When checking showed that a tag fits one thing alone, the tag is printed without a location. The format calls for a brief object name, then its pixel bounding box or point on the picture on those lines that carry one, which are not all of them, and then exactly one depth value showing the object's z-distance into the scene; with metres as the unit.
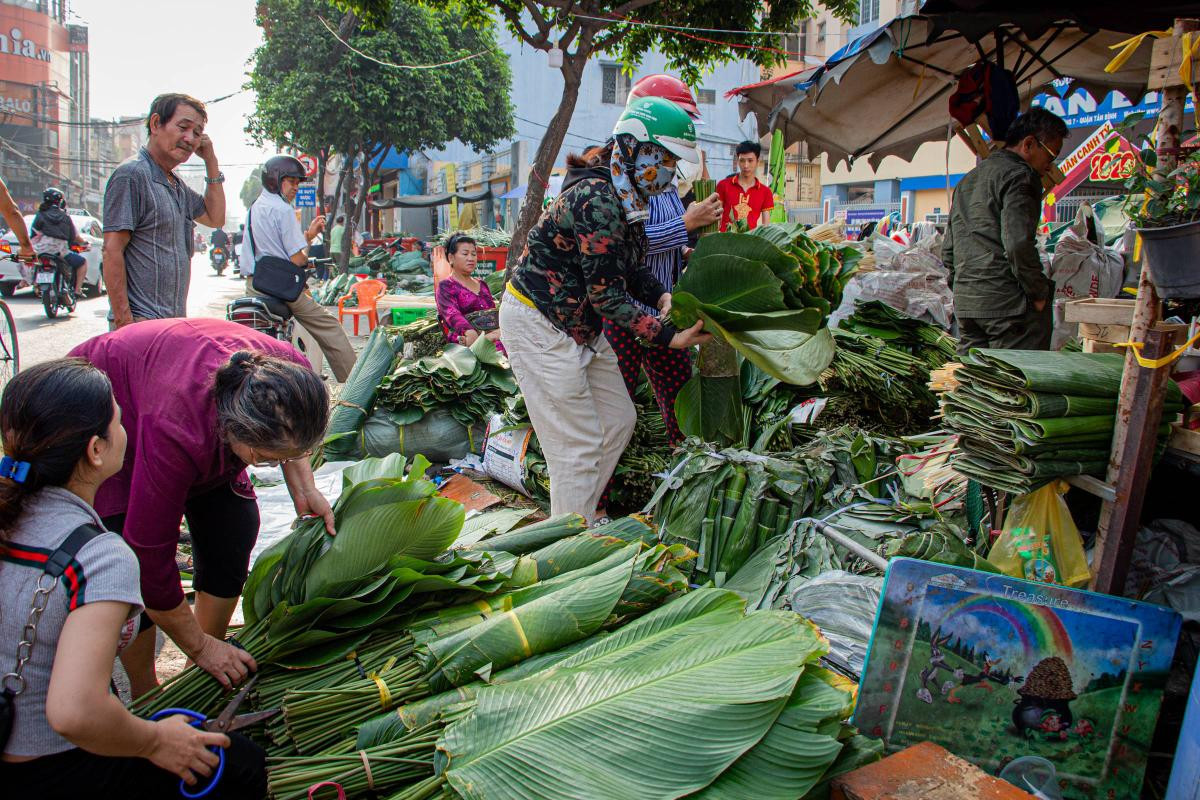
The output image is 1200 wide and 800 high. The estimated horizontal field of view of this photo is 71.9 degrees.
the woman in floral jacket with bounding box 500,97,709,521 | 3.17
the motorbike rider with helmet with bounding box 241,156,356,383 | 6.31
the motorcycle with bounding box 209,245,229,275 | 34.88
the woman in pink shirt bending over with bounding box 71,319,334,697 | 1.91
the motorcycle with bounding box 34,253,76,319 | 12.12
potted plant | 2.08
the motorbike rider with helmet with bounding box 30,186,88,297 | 12.57
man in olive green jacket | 4.00
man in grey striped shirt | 3.71
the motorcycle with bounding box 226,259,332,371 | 6.31
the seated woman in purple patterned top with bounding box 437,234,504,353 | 6.15
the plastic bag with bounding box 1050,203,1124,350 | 5.36
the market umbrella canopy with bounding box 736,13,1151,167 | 5.51
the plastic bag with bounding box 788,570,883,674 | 2.25
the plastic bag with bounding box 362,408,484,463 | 5.14
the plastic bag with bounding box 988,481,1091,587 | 2.52
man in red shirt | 6.74
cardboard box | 2.80
